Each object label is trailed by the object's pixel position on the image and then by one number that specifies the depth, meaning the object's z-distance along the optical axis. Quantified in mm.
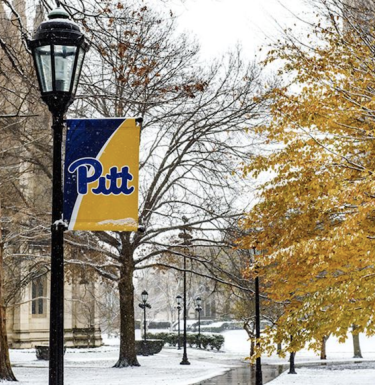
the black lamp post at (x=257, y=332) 20498
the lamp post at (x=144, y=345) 38469
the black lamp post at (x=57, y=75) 6359
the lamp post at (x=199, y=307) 48331
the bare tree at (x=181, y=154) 24859
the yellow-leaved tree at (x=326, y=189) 13281
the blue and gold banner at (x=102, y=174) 6316
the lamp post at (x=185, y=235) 25984
